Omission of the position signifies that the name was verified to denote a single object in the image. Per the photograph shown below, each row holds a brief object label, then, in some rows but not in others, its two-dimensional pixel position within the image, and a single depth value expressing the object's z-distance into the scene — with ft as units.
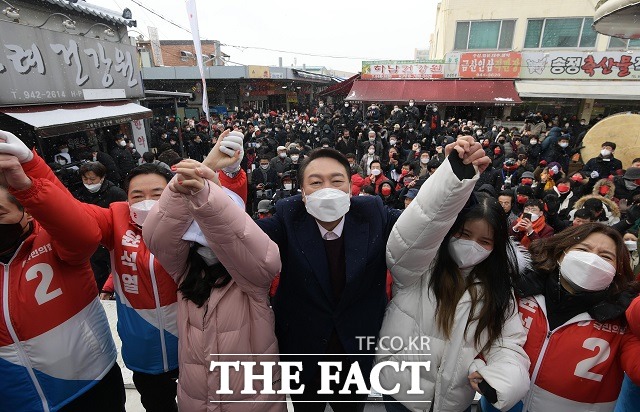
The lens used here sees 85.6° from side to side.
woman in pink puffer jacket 4.34
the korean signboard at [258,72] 72.33
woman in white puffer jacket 4.81
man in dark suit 5.08
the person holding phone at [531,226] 11.04
